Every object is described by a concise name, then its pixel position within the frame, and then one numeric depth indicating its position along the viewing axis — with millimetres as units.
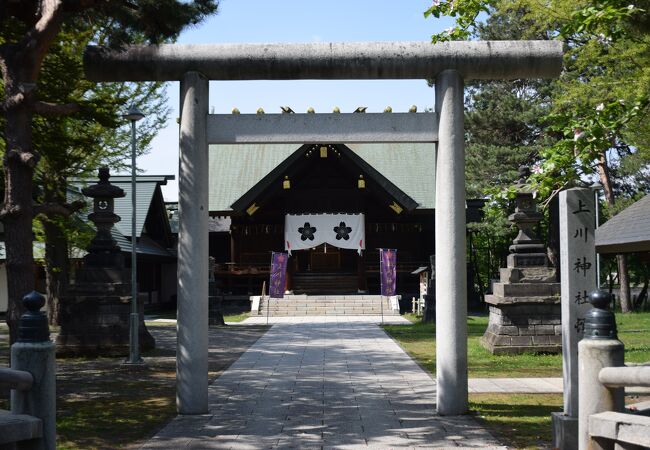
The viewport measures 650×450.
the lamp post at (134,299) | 13281
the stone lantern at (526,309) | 14398
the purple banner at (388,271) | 24719
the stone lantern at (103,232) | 15680
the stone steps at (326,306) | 28391
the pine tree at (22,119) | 8594
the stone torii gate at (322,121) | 8156
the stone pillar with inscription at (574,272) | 6539
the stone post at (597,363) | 5434
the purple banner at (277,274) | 24891
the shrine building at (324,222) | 30252
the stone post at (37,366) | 5115
